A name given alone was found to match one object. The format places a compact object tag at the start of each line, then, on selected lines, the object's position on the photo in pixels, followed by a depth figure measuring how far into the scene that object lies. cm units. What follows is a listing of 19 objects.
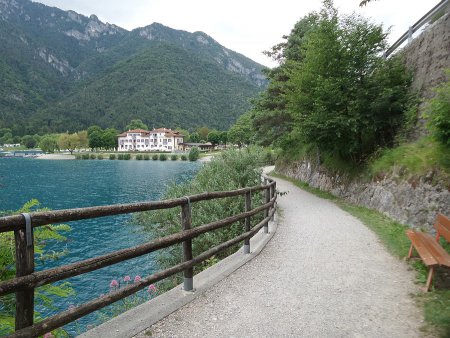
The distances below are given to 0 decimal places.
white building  15525
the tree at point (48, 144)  14012
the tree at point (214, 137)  15038
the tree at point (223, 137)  14538
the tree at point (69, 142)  13638
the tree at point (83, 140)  14218
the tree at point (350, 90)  1436
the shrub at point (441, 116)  863
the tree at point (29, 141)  17662
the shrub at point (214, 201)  1005
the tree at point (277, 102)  2677
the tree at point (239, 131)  10220
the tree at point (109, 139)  15338
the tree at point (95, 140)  14925
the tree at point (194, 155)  9698
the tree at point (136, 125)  18225
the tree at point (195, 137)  17116
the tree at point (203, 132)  17902
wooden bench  509
